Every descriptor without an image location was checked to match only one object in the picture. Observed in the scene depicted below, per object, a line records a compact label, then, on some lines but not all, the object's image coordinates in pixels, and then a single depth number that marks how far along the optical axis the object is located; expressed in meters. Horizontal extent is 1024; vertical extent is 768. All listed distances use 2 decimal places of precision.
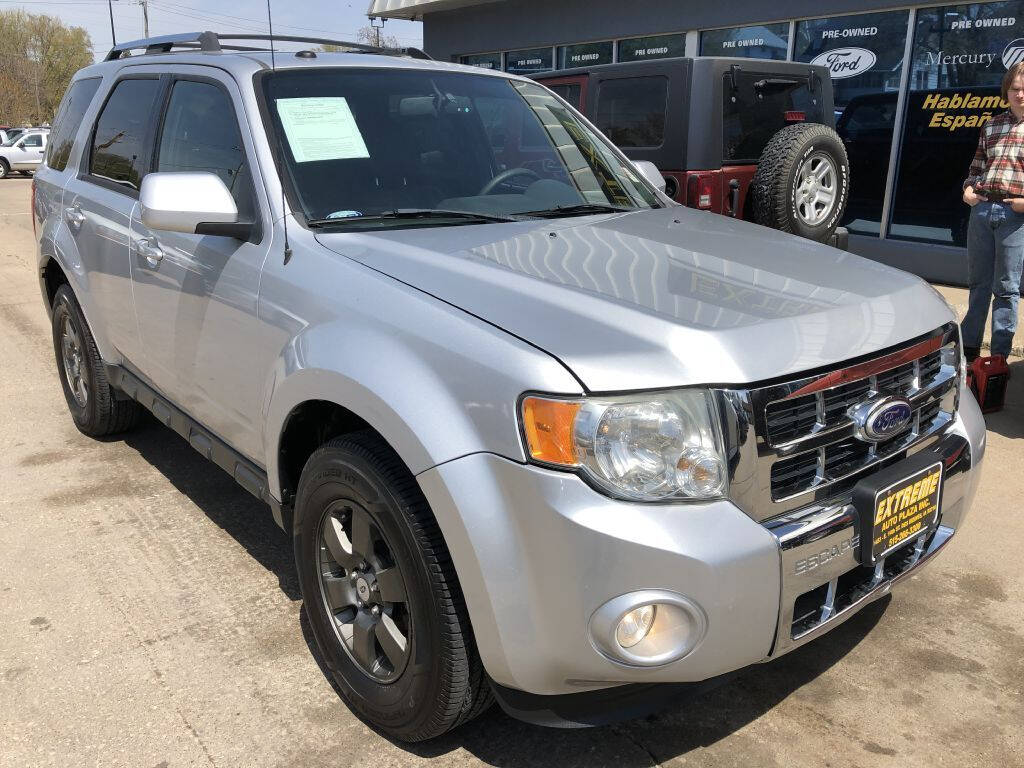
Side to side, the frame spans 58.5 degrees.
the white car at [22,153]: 28.80
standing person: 5.24
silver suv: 1.95
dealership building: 8.91
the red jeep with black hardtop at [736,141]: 6.77
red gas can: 5.18
